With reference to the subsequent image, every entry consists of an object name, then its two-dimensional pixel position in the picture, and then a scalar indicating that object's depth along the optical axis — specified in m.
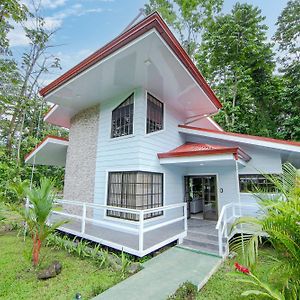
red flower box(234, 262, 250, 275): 3.02
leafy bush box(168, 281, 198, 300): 3.54
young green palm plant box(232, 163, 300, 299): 2.82
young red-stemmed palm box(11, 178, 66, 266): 4.98
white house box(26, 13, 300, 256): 5.95
